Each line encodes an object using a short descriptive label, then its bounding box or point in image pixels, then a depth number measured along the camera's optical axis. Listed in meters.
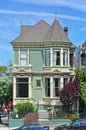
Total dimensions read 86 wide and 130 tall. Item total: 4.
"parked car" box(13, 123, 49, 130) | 38.72
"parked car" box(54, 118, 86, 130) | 35.94
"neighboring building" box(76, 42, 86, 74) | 72.38
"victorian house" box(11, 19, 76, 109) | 60.69
